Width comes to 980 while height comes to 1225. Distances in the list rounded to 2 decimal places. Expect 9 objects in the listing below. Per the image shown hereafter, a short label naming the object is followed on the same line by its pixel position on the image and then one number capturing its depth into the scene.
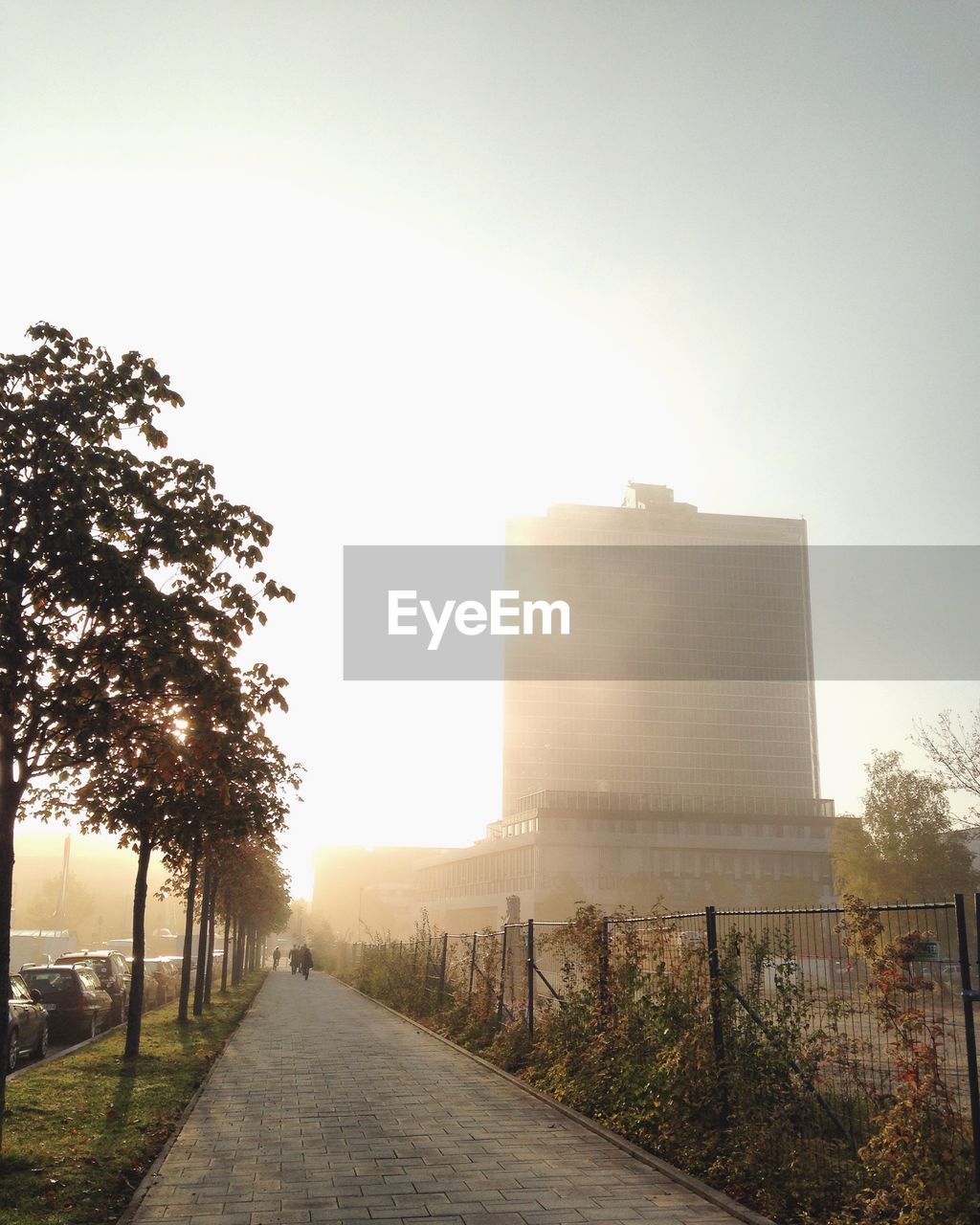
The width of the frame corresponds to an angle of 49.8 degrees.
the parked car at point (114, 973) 25.11
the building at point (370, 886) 140.88
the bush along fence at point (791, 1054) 6.72
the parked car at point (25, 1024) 15.79
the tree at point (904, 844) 56.91
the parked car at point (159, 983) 30.02
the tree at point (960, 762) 43.56
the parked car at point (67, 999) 21.09
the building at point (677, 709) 126.15
